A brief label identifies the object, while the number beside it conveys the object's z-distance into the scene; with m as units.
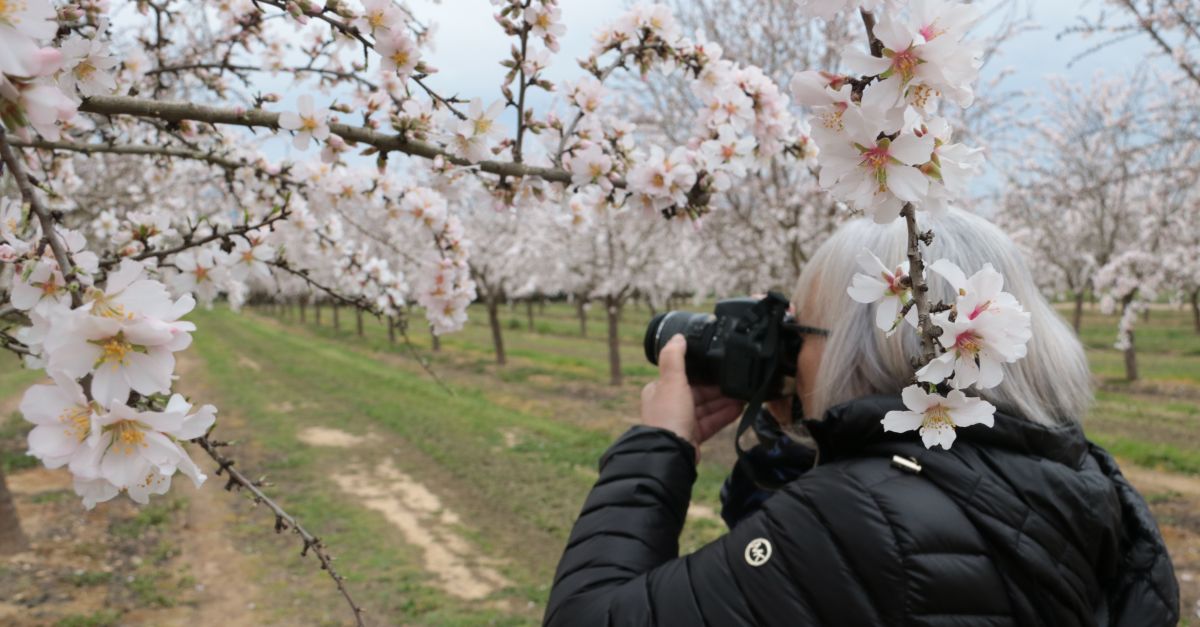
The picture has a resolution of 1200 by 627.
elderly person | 0.94
